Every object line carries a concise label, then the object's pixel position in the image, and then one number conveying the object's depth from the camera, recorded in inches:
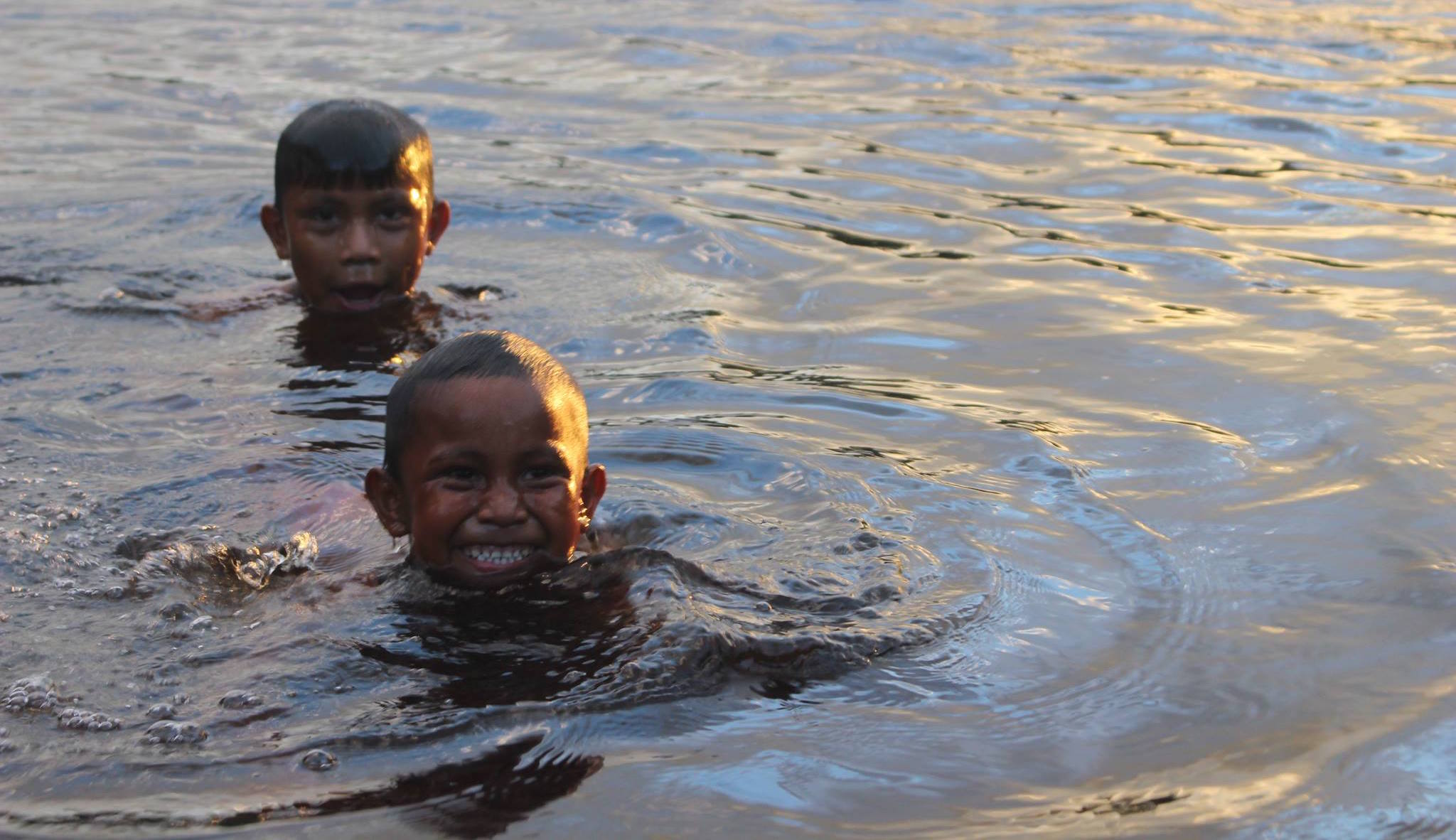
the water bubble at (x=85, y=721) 125.7
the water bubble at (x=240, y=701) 130.1
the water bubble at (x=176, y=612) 150.1
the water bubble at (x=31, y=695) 129.5
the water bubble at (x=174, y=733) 123.8
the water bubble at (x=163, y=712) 128.1
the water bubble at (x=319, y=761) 119.1
